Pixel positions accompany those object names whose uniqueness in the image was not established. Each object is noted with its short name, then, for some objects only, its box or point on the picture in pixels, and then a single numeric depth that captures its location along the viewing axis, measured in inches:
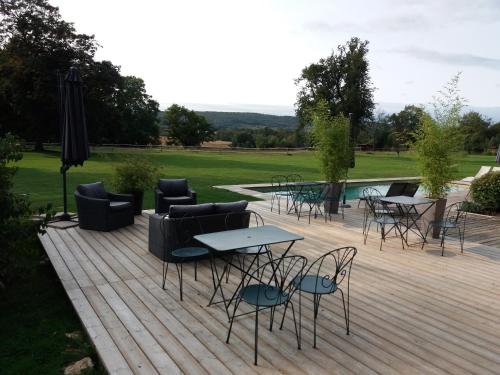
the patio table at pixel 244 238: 132.5
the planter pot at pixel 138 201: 303.6
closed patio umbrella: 259.3
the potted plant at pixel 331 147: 328.8
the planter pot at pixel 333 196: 332.5
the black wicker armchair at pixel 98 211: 253.9
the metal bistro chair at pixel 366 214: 284.6
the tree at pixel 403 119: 2007.9
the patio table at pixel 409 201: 243.8
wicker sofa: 195.9
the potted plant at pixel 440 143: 256.4
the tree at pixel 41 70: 917.8
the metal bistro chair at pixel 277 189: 361.2
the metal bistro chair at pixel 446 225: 225.9
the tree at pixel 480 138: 1742.1
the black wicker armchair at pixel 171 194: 299.4
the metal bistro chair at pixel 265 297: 112.7
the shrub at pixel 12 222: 148.3
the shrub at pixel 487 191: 346.9
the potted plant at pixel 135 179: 300.5
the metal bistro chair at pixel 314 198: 323.3
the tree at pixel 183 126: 1930.4
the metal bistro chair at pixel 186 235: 196.5
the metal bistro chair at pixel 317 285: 122.0
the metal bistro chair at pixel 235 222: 208.8
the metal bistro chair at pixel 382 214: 228.6
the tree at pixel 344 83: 1362.0
